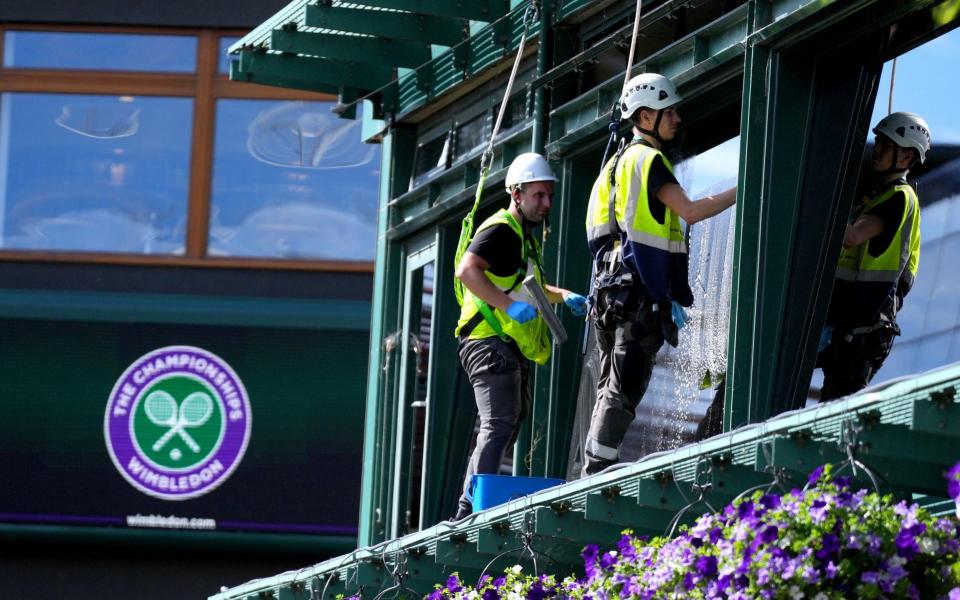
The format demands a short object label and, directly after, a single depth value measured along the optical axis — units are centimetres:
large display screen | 4050
